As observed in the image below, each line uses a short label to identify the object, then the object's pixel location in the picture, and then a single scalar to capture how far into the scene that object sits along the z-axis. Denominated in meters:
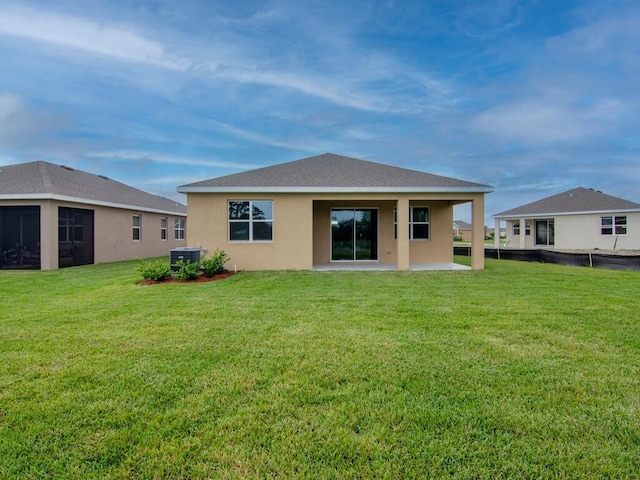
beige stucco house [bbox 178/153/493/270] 12.29
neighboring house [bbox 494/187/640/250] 21.95
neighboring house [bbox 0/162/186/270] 13.77
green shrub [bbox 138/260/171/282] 10.00
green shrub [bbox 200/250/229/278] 10.72
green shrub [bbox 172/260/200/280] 10.15
